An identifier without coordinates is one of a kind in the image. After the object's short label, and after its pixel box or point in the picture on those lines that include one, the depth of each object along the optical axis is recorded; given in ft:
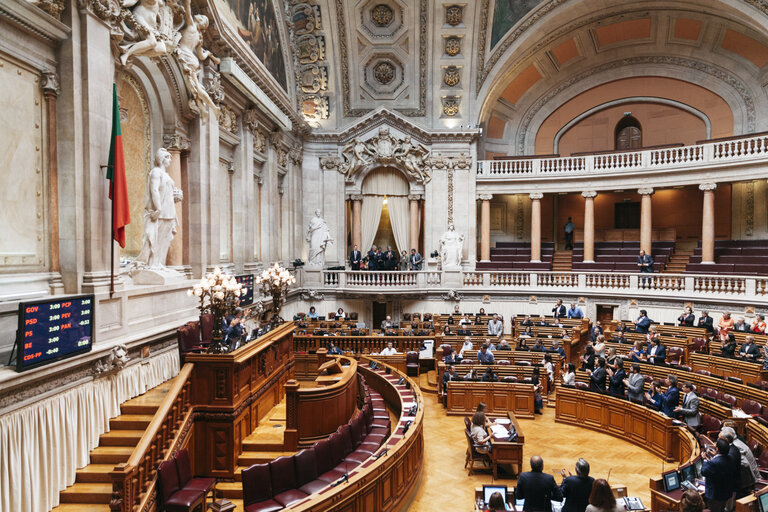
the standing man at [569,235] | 77.25
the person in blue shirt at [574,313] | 56.70
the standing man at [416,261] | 70.44
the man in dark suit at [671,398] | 29.32
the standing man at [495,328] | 50.90
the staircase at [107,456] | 20.99
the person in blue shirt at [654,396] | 30.27
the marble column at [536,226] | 73.61
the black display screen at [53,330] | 19.08
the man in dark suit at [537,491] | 18.38
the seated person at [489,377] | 36.91
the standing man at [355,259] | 71.41
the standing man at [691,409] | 27.66
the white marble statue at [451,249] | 69.51
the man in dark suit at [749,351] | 36.34
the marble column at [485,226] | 76.18
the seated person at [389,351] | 46.40
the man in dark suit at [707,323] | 46.34
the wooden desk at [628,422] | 27.61
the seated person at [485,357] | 40.22
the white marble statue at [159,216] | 31.35
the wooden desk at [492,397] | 36.01
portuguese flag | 26.04
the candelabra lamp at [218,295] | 26.58
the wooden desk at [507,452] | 26.21
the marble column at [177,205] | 38.36
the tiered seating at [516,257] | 73.17
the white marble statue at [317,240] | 67.31
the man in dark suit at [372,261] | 70.85
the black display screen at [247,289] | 44.93
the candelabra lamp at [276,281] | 40.84
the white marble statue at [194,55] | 35.96
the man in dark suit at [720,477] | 18.02
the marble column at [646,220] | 66.85
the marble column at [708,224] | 62.34
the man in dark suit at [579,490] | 17.60
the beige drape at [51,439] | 18.84
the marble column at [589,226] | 70.79
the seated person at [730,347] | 37.74
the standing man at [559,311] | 57.21
